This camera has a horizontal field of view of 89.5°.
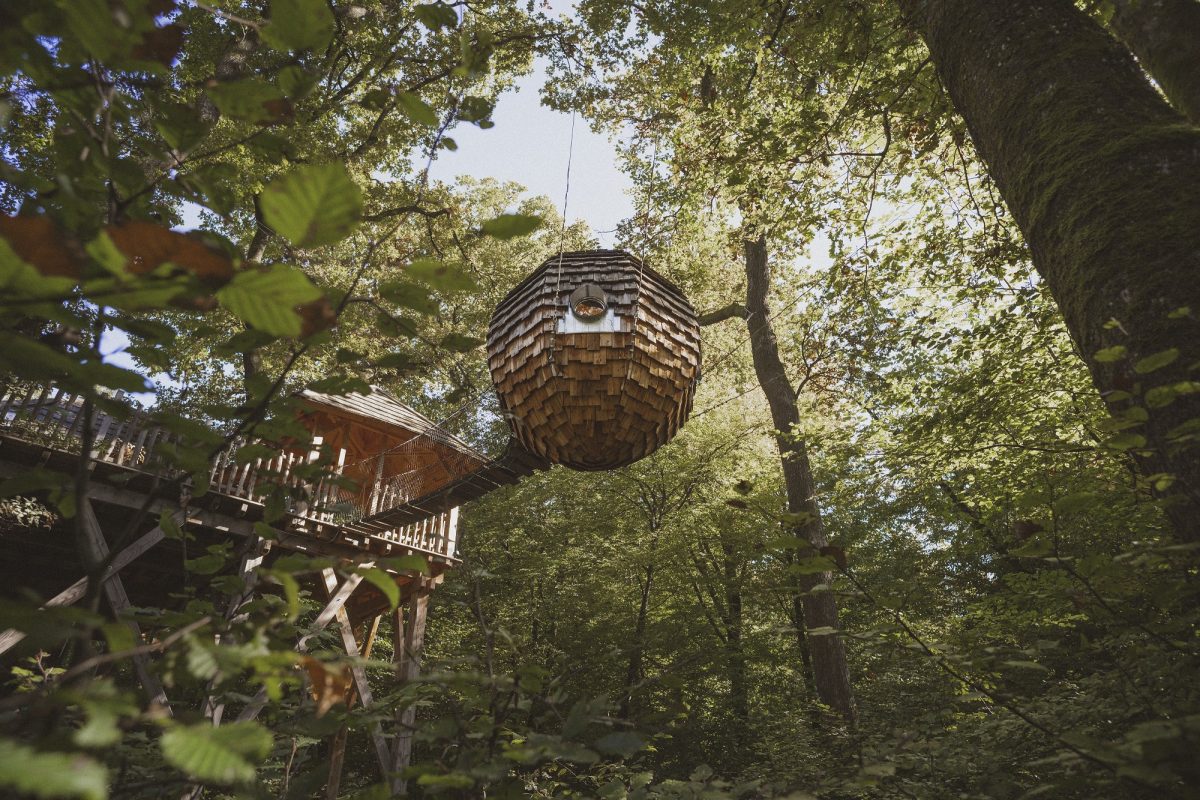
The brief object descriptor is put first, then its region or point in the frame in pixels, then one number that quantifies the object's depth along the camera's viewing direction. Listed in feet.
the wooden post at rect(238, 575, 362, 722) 21.25
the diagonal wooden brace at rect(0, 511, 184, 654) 19.15
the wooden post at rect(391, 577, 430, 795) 25.21
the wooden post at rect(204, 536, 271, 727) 23.49
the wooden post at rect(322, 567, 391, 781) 23.45
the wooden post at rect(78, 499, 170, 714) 17.90
